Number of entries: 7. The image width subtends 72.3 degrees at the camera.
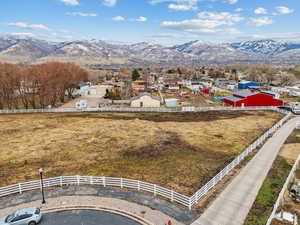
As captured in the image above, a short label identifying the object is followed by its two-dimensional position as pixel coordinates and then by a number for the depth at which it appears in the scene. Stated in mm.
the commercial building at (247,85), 92500
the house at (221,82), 105812
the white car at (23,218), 13406
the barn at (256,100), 57000
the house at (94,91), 85938
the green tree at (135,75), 122188
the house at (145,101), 60125
